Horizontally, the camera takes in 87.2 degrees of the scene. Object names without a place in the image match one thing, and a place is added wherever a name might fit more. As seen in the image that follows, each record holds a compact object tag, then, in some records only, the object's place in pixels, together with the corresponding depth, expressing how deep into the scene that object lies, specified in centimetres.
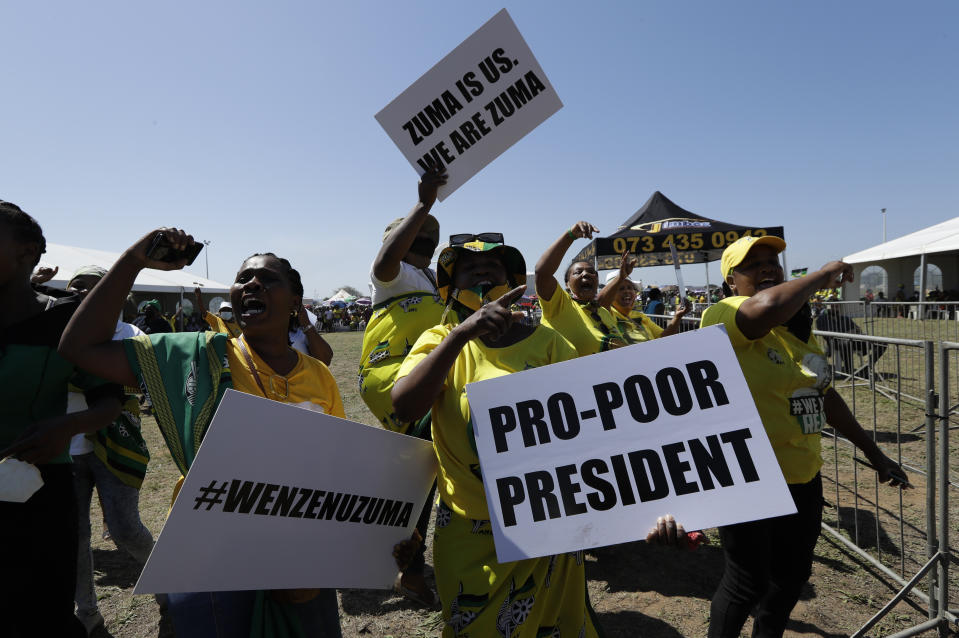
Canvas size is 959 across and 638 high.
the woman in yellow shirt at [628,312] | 411
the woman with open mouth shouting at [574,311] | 321
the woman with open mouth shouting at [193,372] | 160
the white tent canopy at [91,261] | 2272
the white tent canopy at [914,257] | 2334
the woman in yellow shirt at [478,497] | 164
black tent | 1005
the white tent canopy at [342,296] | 5309
